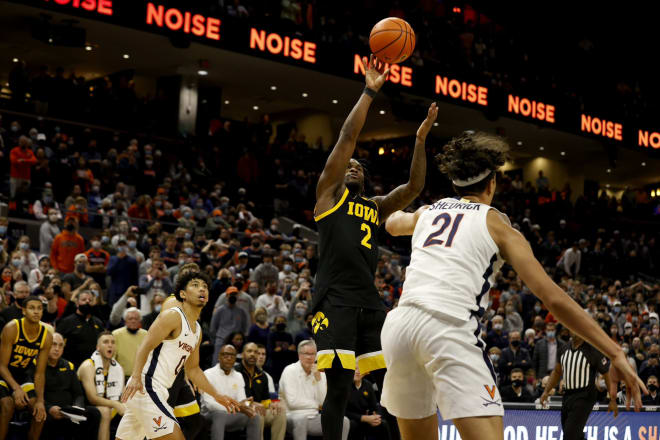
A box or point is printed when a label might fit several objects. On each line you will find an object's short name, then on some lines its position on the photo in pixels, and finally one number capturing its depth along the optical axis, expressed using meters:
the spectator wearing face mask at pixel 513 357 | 14.22
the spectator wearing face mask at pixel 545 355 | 15.83
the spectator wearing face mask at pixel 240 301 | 12.80
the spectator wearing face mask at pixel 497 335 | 15.45
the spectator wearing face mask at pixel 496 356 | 14.28
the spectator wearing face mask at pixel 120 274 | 13.23
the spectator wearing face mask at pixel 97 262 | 13.44
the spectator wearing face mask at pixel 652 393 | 14.61
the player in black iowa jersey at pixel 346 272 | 5.31
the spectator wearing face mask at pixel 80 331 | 10.71
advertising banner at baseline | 10.07
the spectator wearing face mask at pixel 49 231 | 14.72
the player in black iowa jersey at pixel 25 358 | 9.14
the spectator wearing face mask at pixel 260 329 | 12.59
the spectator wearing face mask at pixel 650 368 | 15.80
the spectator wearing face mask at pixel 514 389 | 13.23
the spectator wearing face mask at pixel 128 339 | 10.55
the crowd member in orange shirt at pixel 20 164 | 16.55
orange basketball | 5.83
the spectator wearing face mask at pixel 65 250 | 13.78
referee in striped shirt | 9.23
